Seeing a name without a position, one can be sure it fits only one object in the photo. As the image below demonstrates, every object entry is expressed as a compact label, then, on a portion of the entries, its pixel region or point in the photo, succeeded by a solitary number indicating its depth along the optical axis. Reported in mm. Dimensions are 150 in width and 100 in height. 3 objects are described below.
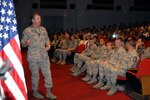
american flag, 3469
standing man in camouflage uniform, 5492
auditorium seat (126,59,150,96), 5176
